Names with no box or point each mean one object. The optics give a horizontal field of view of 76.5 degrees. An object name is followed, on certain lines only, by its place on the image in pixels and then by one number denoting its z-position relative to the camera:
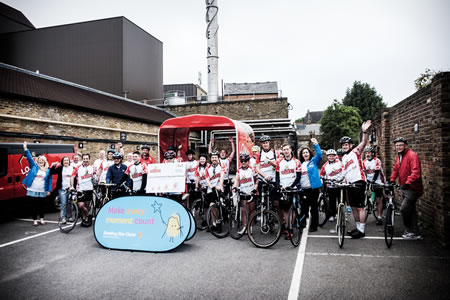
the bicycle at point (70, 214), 7.02
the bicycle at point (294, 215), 5.67
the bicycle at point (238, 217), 6.17
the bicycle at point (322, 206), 7.47
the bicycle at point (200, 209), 7.03
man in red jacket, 5.53
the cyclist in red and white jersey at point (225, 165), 7.22
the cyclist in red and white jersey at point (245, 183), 6.20
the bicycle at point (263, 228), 5.47
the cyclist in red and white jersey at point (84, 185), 7.47
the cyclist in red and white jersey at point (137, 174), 7.43
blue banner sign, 5.39
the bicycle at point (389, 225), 5.28
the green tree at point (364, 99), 46.66
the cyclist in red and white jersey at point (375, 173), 7.25
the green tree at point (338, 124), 42.66
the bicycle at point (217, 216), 6.31
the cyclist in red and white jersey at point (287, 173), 5.94
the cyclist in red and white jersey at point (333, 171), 7.04
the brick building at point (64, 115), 10.62
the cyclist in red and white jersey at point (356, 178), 5.78
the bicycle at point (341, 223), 5.34
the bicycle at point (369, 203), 7.82
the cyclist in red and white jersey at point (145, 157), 8.08
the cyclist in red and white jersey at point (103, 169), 8.70
